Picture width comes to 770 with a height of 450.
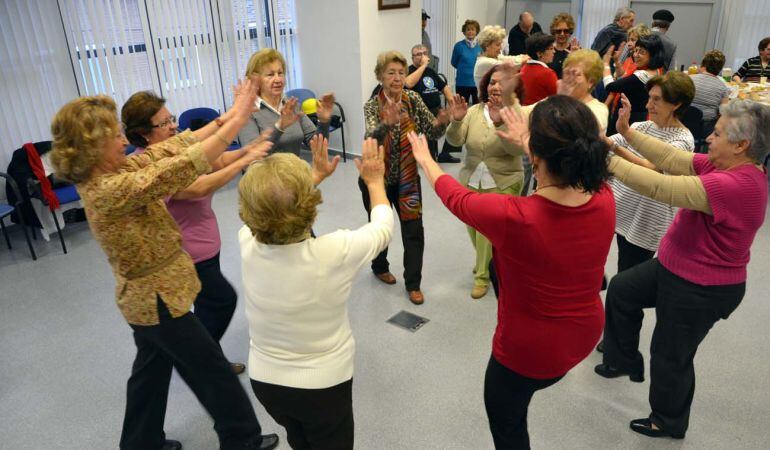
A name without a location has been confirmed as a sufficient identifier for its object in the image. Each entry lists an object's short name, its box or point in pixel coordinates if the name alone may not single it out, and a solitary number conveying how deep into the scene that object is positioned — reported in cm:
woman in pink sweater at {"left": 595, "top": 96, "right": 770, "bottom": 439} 185
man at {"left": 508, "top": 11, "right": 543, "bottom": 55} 740
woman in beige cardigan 312
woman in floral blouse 167
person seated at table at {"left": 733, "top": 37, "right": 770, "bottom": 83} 596
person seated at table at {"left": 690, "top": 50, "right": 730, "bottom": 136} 495
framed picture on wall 605
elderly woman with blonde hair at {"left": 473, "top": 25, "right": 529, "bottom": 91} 541
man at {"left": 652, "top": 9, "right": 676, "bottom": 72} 616
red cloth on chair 426
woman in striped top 243
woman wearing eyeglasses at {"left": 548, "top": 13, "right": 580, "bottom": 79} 595
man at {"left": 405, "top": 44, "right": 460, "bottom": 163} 592
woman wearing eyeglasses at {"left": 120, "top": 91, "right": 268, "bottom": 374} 217
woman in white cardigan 149
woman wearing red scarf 322
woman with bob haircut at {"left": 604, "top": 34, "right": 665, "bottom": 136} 407
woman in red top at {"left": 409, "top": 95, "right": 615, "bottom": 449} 151
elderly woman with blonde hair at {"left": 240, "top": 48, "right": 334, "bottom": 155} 289
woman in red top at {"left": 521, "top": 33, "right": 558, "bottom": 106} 391
